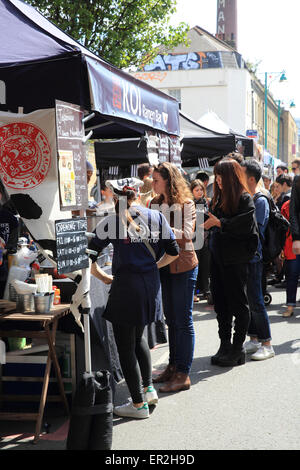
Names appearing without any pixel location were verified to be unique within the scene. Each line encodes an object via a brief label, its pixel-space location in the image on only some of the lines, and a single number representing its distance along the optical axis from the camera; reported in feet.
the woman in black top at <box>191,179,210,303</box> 30.30
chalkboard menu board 12.69
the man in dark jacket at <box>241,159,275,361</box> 19.04
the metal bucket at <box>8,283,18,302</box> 14.32
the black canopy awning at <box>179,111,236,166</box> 33.22
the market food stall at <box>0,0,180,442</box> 12.94
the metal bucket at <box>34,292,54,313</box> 13.34
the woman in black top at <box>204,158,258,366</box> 17.47
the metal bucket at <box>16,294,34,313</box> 13.53
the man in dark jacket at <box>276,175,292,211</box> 31.58
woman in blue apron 13.47
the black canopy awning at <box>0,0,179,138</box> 12.96
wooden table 13.10
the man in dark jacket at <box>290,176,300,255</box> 22.43
